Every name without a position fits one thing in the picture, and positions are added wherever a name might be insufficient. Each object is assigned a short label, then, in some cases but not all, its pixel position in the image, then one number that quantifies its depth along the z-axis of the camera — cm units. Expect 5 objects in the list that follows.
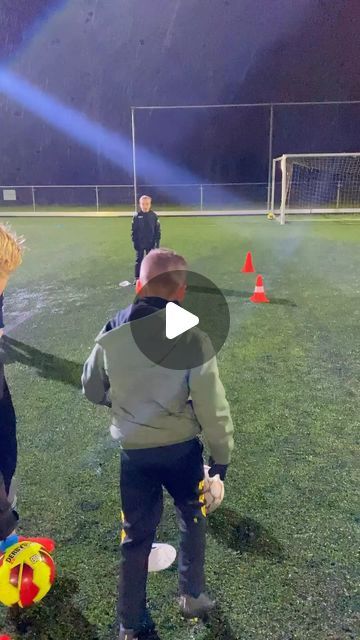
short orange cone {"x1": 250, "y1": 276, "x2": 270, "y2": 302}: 878
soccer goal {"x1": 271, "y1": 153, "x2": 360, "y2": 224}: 2809
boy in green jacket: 230
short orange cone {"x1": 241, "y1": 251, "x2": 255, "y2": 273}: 1138
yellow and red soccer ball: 263
